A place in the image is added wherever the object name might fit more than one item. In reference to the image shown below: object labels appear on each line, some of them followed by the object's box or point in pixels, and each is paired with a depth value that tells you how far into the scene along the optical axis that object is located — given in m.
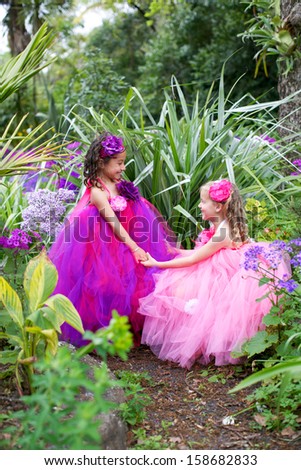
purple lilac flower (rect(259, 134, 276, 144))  4.60
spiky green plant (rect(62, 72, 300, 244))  3.65
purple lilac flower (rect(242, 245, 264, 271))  2.49
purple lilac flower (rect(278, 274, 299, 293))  2.39
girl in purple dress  3.06
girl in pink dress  2.84
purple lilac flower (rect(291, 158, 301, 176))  3.97
